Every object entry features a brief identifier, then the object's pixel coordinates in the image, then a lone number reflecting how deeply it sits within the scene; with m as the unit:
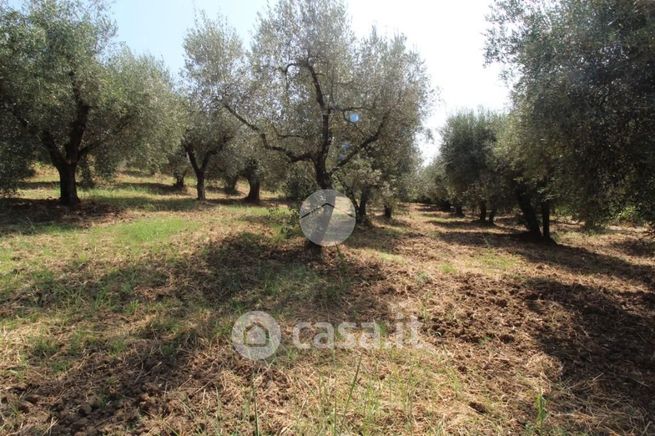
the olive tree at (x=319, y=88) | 8.72
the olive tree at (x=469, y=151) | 20.28
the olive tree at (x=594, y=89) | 6.01
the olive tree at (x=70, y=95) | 11.04
